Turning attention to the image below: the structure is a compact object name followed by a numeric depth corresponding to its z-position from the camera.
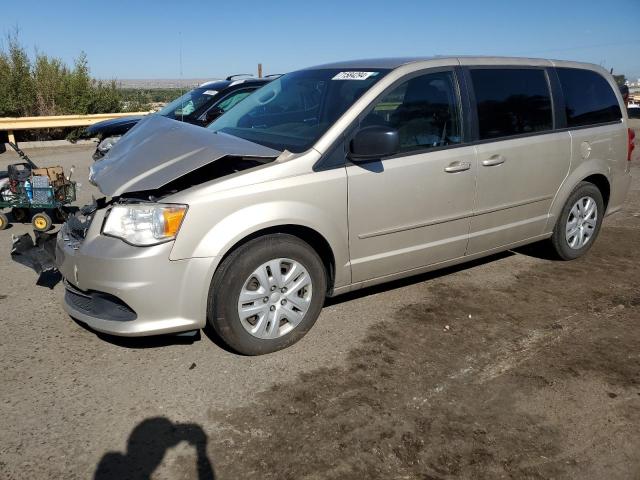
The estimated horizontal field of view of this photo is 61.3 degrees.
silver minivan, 3.13
